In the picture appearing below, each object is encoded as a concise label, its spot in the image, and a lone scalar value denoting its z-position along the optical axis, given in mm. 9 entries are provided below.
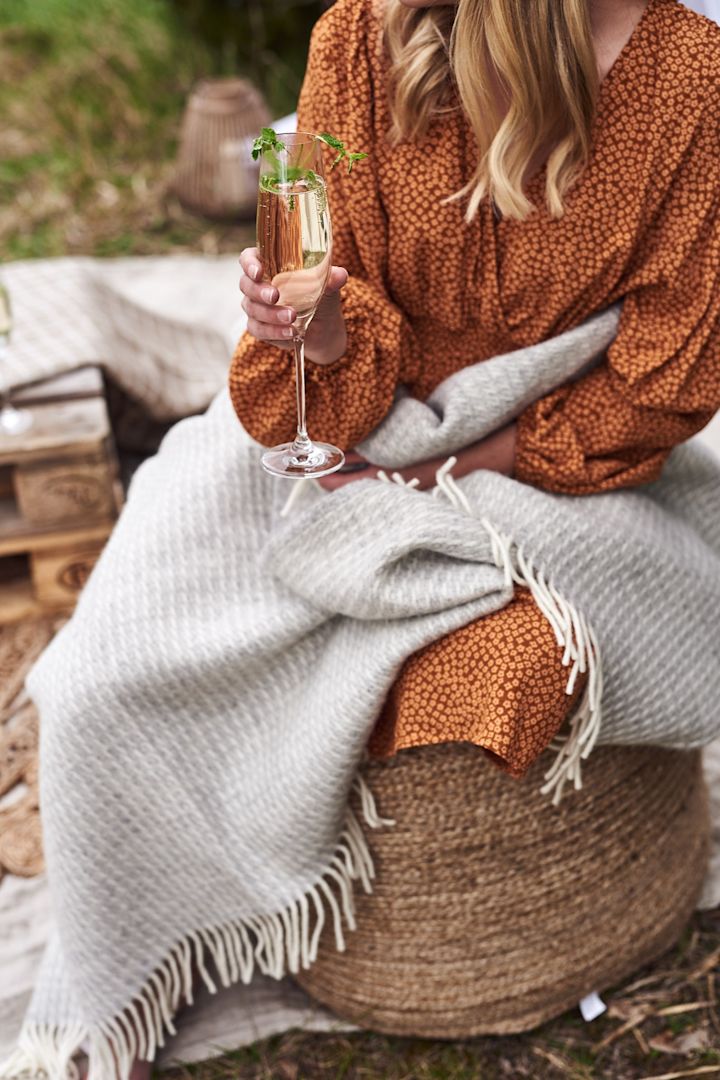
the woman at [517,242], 1450
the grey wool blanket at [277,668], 1510
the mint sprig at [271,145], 1151
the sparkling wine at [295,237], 1147
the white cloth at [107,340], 2504
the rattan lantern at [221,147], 4023
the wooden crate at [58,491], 2305
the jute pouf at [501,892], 1613
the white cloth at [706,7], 1539
